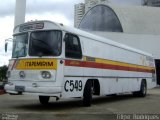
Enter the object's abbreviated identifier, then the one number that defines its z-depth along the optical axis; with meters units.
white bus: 7.06
